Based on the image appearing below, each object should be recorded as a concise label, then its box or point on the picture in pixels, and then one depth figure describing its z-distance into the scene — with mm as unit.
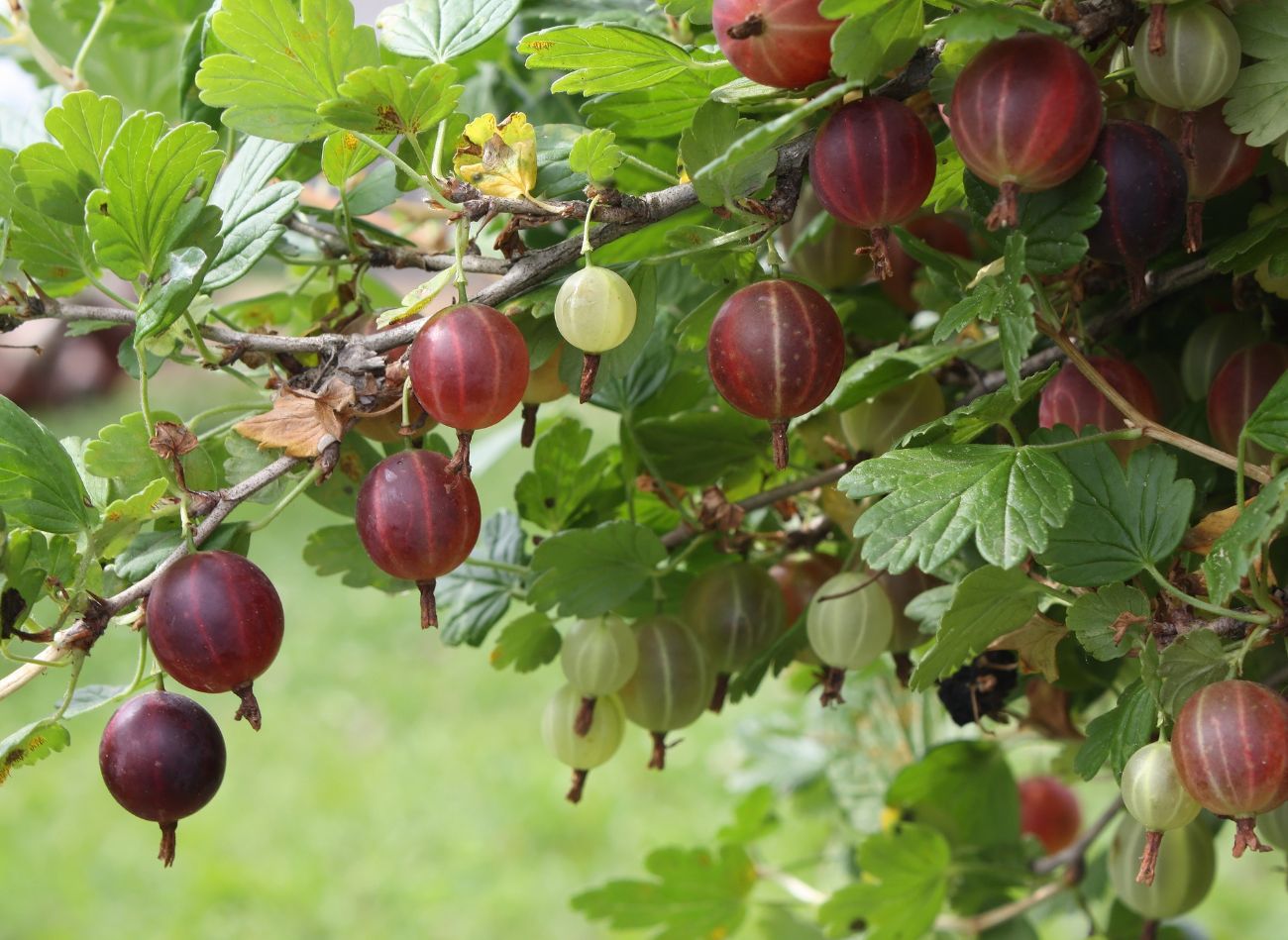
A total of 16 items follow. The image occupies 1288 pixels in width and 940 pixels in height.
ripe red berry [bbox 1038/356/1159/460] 794
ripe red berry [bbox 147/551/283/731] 766
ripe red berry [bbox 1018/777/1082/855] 1130
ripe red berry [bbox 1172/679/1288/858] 744
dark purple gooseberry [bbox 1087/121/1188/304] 759
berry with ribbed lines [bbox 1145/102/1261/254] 775
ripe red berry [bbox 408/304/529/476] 761
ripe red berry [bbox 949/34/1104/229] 745
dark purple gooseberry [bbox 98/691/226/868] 773
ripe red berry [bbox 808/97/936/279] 758
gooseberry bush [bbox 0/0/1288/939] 759
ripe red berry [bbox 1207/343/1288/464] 795
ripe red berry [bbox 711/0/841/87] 752
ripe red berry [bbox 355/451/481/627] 777
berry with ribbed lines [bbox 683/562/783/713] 842
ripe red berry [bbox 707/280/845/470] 772
